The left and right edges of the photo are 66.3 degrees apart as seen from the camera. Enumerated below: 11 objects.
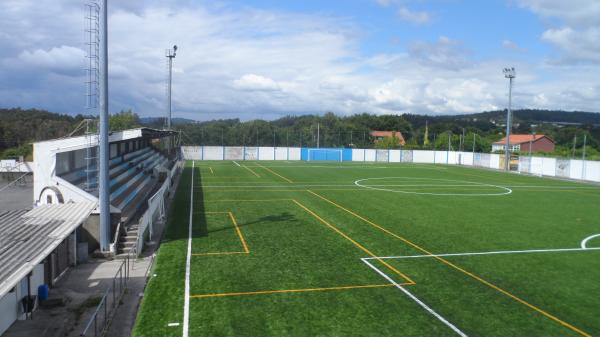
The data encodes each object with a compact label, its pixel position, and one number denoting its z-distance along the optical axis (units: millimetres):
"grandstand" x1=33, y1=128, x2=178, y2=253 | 17250
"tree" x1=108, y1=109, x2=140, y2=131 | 89925
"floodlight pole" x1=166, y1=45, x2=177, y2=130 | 44756
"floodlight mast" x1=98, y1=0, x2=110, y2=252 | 16219
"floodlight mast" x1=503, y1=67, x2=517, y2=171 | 58022
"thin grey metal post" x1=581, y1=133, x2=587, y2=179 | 48156
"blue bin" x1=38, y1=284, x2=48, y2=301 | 11773
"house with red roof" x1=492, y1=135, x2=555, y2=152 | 109562
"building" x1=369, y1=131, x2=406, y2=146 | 136750
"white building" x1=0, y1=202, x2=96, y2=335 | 9531
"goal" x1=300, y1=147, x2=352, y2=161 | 75562
